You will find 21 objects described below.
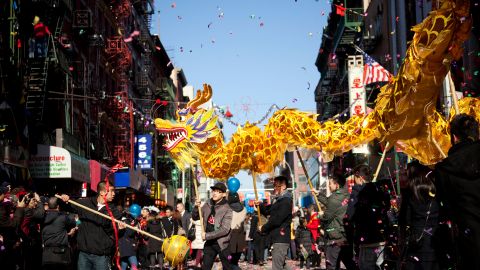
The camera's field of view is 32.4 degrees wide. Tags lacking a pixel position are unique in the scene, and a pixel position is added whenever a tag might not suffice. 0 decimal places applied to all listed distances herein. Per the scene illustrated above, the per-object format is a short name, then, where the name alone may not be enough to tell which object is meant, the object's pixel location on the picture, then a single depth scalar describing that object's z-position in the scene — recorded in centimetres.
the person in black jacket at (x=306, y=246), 2212
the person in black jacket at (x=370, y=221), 1036
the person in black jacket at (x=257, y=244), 2412
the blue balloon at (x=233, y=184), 1686
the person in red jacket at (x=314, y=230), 2175
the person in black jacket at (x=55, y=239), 1216
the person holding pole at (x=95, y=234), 1003
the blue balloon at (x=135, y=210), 2069
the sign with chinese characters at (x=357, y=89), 4038
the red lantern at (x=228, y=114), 2303
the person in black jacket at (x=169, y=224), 2156
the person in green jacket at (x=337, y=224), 1234
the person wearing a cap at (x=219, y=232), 1223
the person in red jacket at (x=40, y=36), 2477
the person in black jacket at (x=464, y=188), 586
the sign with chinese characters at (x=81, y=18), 3143
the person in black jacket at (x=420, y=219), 789
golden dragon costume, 711
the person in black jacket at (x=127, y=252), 1588
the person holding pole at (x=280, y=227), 1210
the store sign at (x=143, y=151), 4600
